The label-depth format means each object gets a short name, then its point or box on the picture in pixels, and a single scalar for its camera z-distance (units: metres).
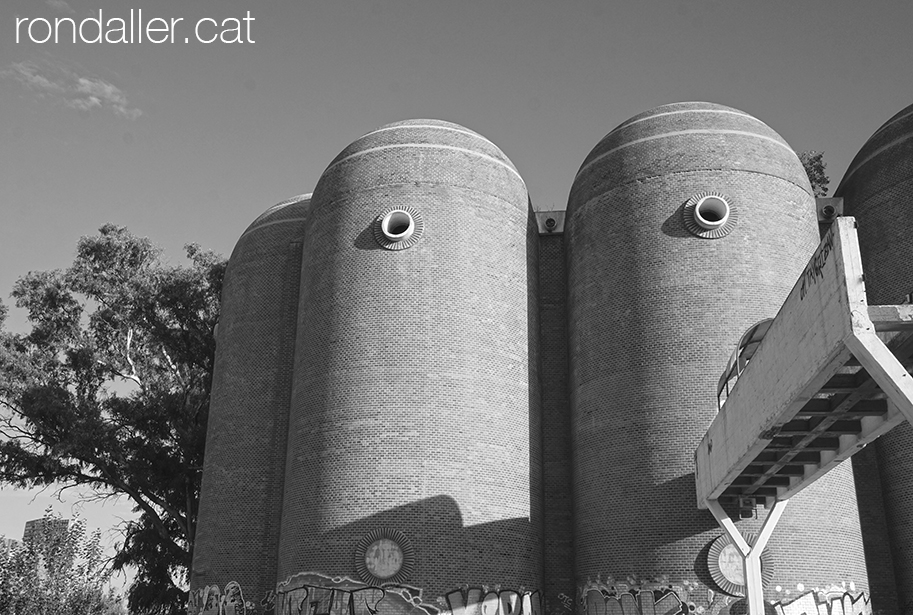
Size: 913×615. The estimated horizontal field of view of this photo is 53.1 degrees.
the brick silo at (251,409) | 27.48
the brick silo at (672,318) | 22.28
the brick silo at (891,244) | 24.28
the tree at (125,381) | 35.69
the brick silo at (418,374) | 23.06
